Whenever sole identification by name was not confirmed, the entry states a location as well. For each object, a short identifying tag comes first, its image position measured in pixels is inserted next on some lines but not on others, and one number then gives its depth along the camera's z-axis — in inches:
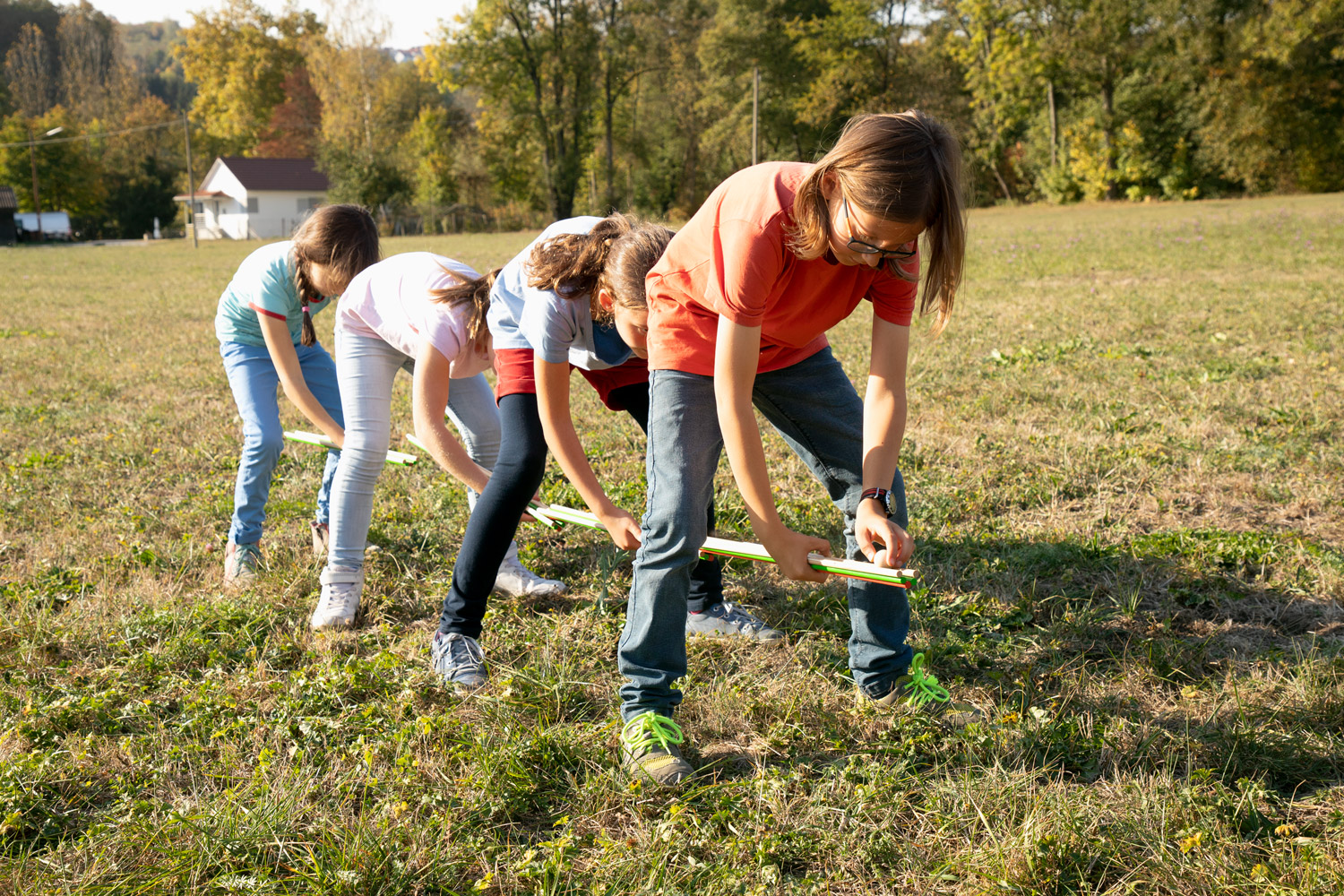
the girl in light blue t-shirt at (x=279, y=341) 135.7
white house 2119.8
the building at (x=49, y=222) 1940.2
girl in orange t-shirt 81.2
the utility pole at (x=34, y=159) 2006.6
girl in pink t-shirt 119.8
